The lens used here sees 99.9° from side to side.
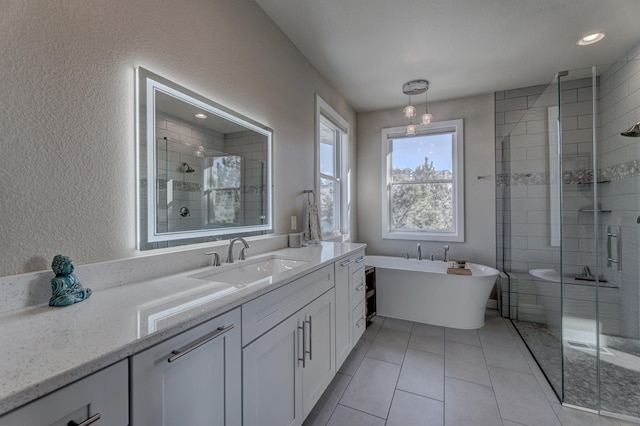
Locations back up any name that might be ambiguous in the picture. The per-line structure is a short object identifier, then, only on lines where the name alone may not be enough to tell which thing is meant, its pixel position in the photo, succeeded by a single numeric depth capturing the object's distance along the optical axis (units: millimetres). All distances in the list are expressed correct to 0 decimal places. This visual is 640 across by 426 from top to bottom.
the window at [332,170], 2965
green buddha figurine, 841
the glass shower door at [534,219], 2318
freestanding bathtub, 2721
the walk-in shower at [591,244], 1899
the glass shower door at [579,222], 1958
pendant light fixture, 2865
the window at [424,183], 3471
